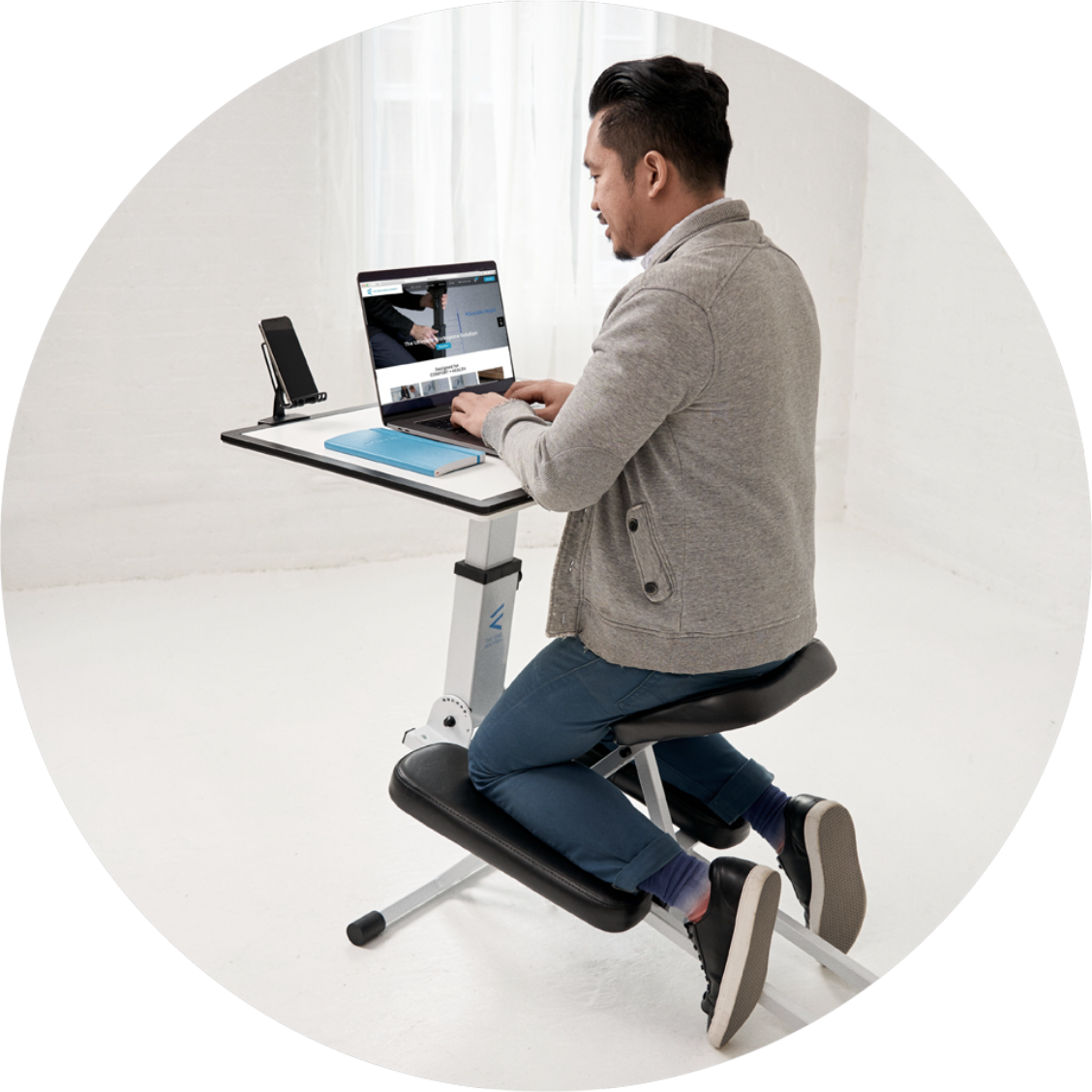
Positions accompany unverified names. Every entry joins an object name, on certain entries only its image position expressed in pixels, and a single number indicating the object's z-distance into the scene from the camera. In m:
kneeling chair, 1.58
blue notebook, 1.74
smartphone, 2.08
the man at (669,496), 1.42
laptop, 1.89
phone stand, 2.06
